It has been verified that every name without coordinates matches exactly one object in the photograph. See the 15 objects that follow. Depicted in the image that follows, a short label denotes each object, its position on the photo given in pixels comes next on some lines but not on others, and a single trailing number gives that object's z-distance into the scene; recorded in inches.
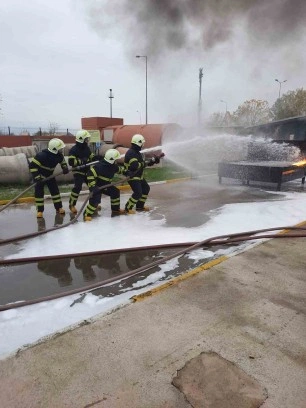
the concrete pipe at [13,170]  360.5
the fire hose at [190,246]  123.7
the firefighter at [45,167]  237.3
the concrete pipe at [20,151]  468.8
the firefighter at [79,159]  260.7
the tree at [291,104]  1333.7
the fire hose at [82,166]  256.8
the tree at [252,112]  1731.2
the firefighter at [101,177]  236.4
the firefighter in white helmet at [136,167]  250.4
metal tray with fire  346.3
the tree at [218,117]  1594.5
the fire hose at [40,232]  188.0
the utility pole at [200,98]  753.0
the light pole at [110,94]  1263.5
